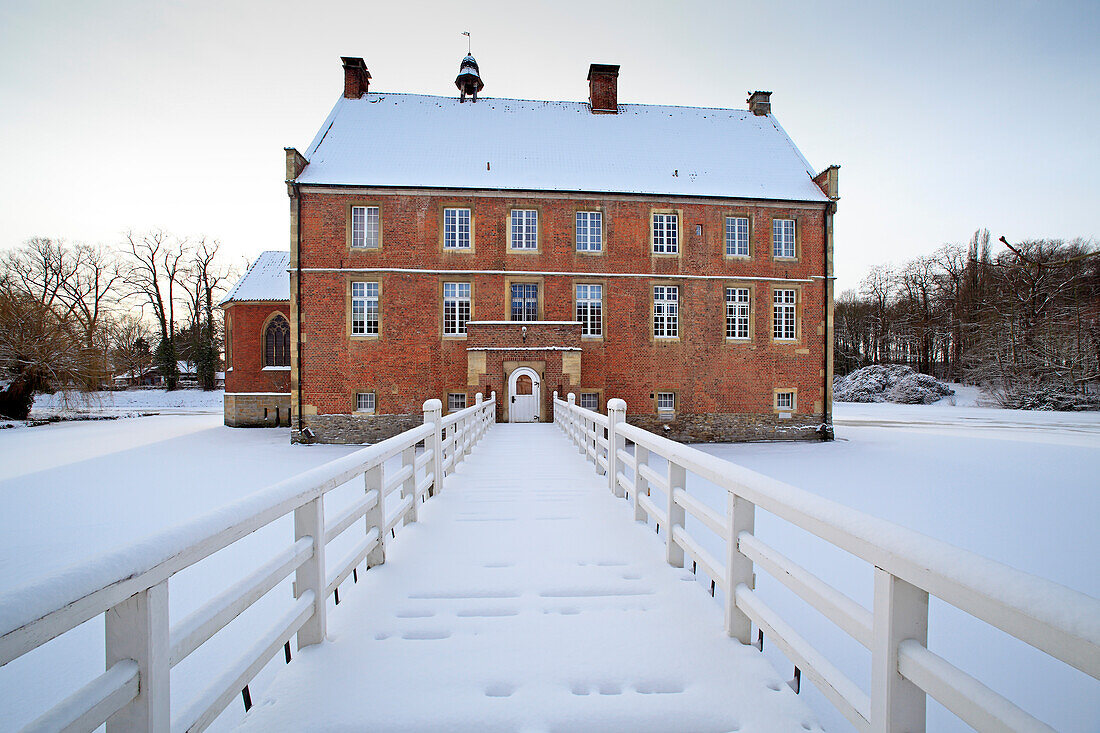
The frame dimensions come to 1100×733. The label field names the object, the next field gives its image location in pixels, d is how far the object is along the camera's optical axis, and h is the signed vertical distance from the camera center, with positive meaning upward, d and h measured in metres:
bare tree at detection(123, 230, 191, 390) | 46.12 +7.91
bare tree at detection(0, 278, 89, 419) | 23.72 +0.64
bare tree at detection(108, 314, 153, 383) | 28.44 +1.60
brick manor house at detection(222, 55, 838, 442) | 19.59 +3.61
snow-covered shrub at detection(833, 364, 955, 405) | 38.09 -1.82
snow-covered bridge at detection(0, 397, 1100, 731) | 1.35 -1.49
